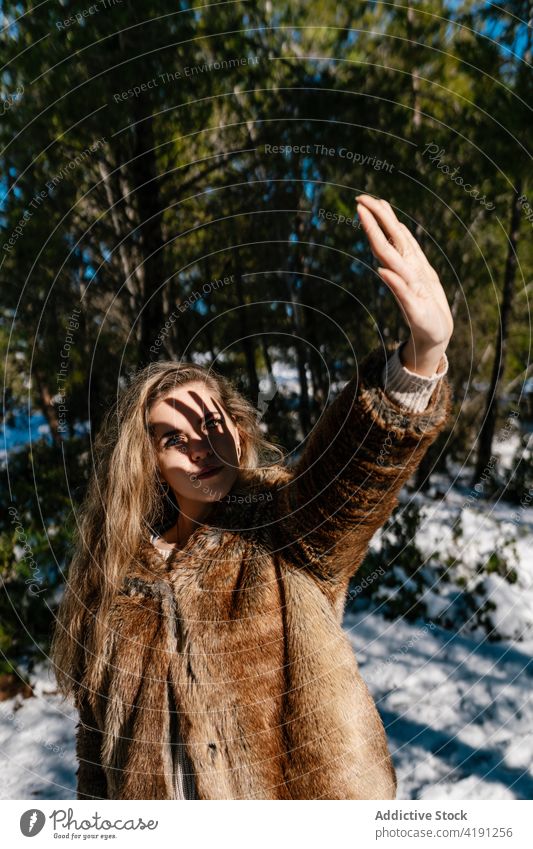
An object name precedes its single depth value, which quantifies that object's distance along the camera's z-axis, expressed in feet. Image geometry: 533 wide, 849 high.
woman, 3.50
